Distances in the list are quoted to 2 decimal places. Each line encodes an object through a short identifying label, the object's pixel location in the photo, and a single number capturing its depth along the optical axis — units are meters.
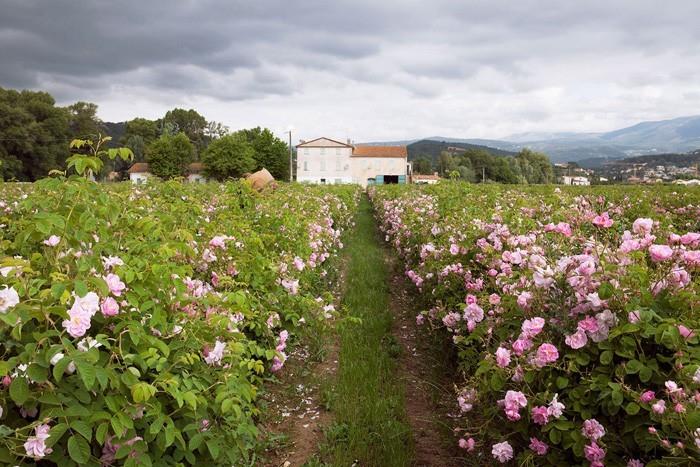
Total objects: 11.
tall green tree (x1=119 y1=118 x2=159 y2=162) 84.62
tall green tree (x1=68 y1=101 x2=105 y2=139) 62.31
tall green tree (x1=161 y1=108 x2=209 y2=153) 105.88
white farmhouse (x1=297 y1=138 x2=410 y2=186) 64.56
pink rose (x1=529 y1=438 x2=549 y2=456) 2.26
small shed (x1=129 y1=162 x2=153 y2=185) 73.25
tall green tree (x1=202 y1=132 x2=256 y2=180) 63.31
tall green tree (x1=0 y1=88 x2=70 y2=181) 49.81
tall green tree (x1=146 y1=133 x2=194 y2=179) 66.62
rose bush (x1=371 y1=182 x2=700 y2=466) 1.93
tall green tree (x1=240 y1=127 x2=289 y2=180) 72.81
